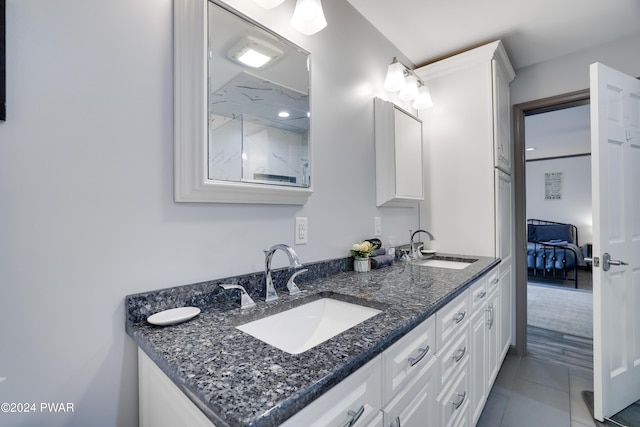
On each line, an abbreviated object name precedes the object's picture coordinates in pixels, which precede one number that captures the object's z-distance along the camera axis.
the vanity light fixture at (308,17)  1.21
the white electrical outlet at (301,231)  1.34
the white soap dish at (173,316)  0.80
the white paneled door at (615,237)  1.62
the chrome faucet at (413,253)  2.10
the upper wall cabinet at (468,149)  2.10
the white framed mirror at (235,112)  0.95
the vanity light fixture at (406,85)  1.89
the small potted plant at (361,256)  1.60
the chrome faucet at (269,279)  1.10
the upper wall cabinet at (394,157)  1.86
